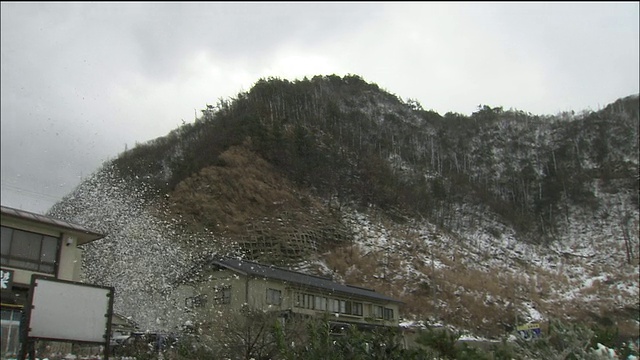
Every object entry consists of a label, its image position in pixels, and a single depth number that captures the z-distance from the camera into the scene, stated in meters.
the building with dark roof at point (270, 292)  27.08
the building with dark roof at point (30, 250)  14.23
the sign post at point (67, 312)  10.03
